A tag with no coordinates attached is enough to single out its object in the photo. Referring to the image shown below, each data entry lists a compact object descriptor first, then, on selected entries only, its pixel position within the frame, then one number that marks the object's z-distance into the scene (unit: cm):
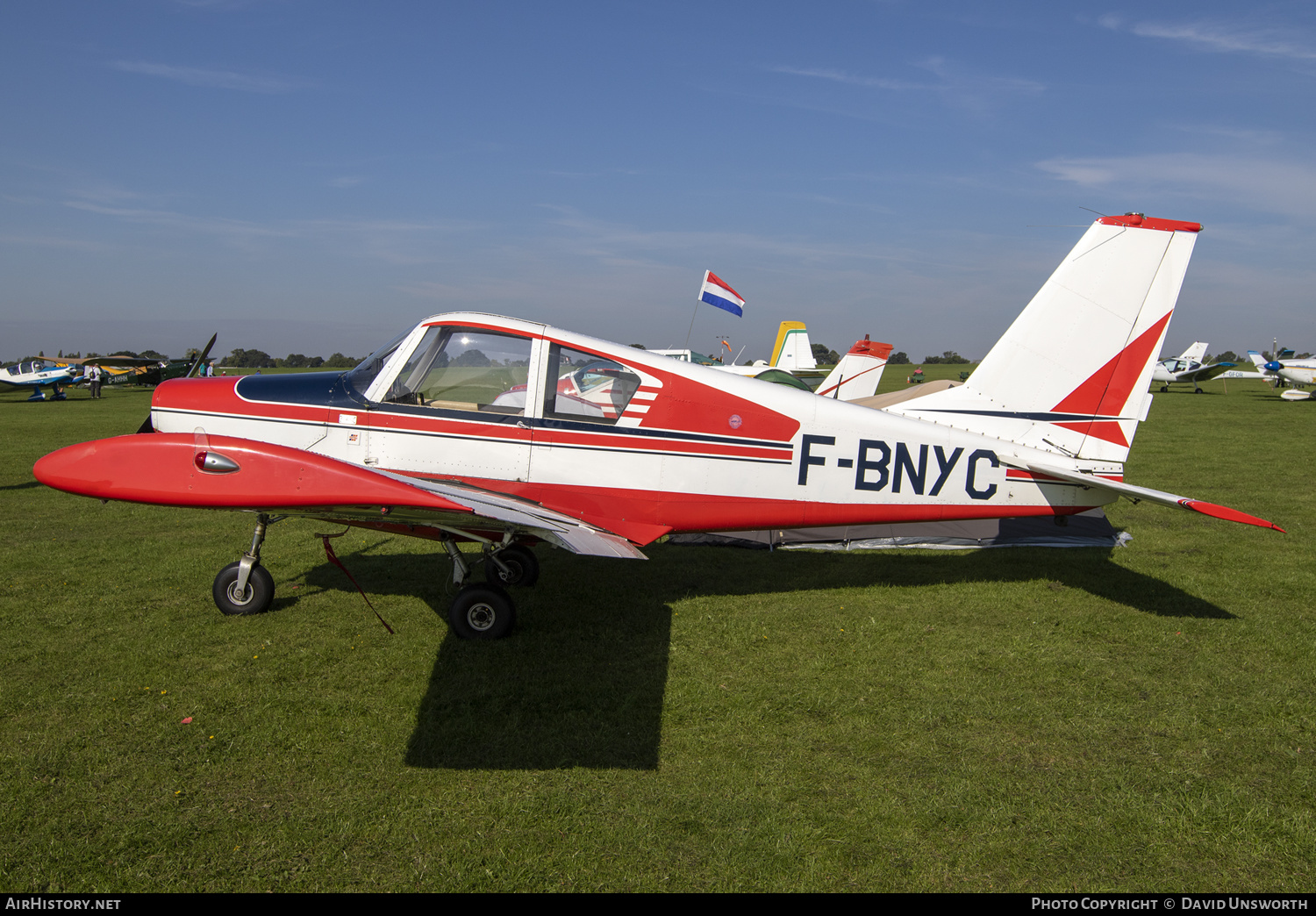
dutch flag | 1930
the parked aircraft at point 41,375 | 3388
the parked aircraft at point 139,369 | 3862
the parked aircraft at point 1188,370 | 4331
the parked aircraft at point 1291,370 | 3650
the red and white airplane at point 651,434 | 556
